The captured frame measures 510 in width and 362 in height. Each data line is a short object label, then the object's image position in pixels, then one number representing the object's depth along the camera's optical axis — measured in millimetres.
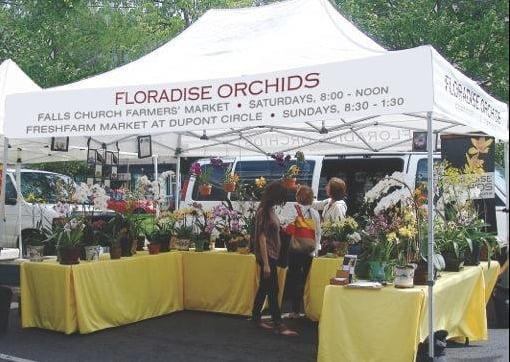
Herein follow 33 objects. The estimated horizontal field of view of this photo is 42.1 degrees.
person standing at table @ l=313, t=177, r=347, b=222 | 7113
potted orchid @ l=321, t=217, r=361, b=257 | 6723
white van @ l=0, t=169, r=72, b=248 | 12297
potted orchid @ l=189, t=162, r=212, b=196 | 8142
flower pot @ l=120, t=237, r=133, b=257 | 6907
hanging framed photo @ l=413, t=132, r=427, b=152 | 8438
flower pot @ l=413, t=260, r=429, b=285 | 4996
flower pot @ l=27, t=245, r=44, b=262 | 6625
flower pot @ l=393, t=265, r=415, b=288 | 4777
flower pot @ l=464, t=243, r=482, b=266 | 6102
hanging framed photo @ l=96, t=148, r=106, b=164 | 9425
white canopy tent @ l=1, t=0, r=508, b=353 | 4617
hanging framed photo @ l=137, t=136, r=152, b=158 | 9040
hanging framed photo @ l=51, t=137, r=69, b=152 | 7704
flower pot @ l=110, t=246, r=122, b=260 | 6750
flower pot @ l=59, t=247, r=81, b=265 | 6277
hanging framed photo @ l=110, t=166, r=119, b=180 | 9703
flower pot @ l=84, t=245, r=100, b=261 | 6559
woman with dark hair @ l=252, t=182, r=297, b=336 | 6160
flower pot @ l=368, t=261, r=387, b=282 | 4914
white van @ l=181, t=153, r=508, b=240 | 10211
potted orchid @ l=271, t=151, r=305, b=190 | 6974
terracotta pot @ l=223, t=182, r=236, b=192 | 7879
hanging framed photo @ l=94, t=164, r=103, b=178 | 9277
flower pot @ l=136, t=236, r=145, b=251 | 7533
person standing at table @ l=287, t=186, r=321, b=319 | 6715
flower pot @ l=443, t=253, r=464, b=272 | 5736
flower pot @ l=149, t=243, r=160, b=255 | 7371
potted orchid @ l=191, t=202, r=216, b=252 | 7664
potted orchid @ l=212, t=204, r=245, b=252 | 7449
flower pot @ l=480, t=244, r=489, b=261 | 6501
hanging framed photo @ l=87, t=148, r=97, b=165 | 9375
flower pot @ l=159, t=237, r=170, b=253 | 7524
